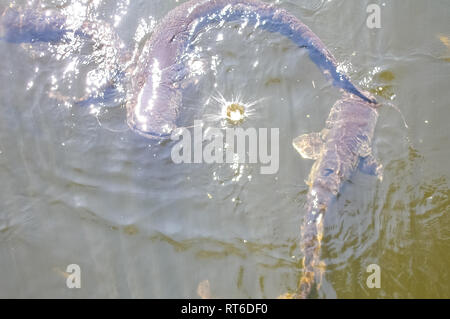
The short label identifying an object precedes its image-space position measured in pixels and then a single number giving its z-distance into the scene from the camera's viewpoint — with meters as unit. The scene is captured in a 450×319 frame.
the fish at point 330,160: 3.85
